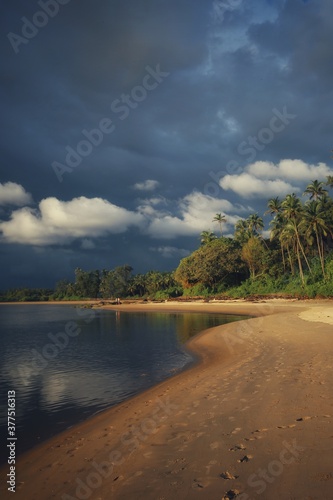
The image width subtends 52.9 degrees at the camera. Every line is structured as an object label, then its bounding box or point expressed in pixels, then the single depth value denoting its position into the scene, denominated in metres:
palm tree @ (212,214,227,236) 113.19
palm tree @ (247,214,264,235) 95.38
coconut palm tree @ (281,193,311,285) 64.88
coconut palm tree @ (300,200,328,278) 60.44
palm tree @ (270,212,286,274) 76.62
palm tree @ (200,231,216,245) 101.49
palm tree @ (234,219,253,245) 96.22
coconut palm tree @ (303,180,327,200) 67.25
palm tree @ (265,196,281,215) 79.25
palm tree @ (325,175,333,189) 64.75
